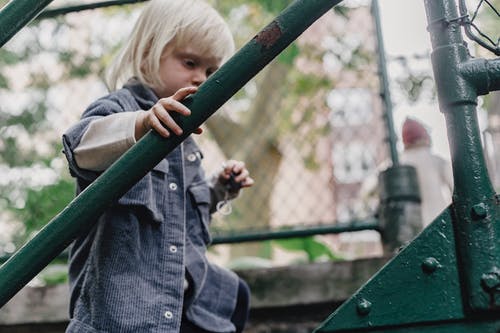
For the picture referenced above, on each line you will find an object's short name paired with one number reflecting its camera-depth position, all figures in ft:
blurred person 12.01
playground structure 3.03
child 4.71
